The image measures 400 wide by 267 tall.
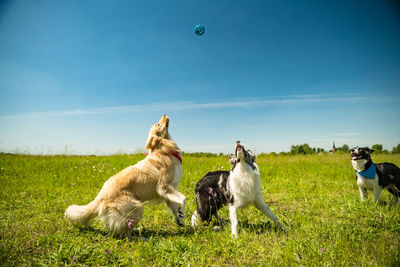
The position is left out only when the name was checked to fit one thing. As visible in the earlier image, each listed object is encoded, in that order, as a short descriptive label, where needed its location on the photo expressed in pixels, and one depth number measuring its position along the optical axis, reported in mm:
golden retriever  3703
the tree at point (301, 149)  18147
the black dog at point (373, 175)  5324
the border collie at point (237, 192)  3955
